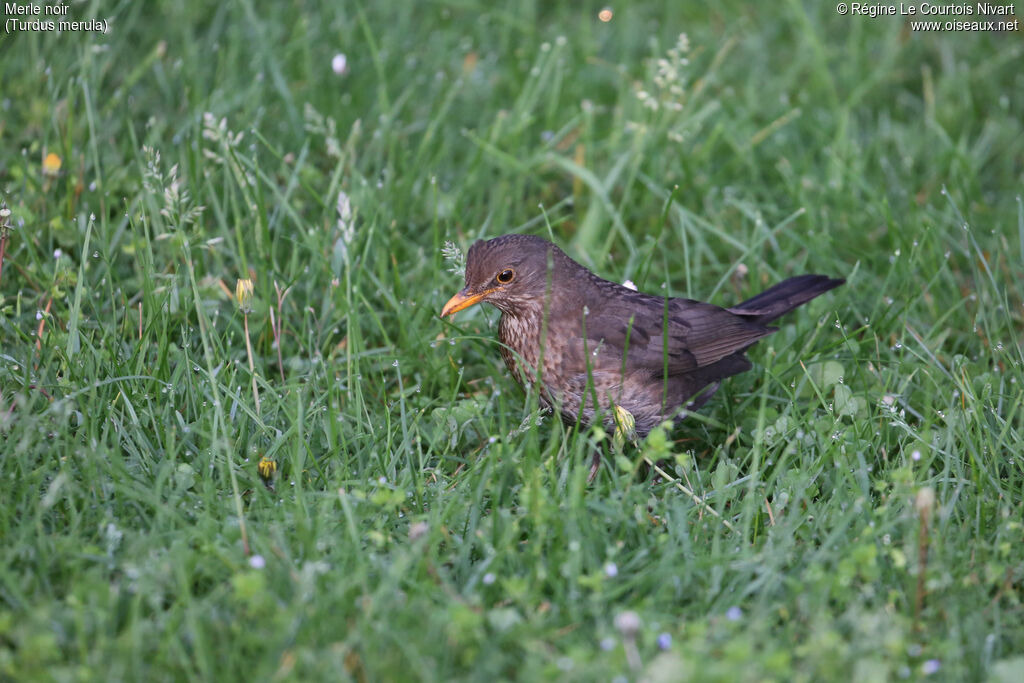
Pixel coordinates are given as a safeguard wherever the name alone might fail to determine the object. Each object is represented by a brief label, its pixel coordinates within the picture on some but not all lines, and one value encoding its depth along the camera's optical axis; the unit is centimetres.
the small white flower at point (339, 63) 1142
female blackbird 806
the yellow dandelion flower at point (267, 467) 730
